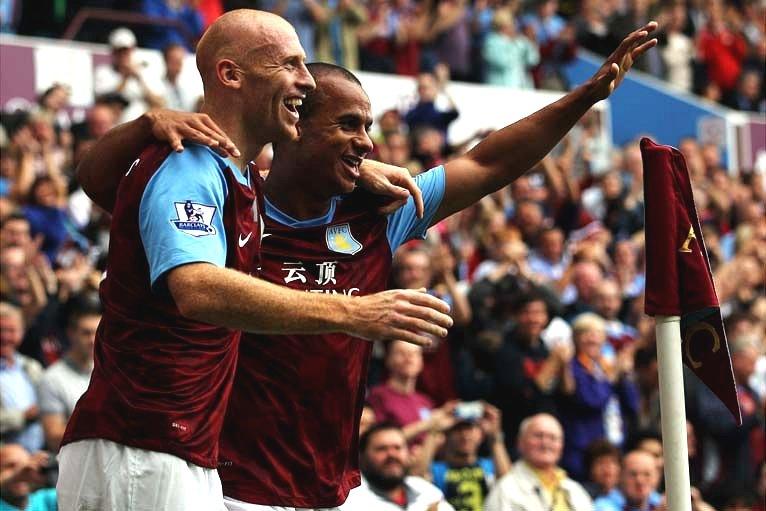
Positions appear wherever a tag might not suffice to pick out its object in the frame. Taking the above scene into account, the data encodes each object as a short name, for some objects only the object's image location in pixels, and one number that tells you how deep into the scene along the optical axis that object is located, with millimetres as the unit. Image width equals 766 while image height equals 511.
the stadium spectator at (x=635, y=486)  9875
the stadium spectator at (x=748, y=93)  21719
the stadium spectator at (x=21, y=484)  7594
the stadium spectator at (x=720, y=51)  21672
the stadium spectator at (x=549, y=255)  12797
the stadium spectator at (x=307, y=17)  16719
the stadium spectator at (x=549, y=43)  19234
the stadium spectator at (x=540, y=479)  9125
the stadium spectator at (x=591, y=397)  10414
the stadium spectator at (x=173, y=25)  15477
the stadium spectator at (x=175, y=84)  13367
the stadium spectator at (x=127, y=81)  12820
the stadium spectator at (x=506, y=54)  18562
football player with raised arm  5293
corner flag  4949
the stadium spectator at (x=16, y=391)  8523
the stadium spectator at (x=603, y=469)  9938
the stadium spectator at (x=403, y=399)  9602
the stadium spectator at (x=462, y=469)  9328
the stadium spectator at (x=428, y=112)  15070
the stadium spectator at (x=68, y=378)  8609
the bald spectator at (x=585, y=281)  12148
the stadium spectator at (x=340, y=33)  16828
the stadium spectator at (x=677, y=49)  21359
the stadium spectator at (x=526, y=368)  10219
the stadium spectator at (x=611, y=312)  11883
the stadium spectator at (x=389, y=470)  8586
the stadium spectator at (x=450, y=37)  18047
